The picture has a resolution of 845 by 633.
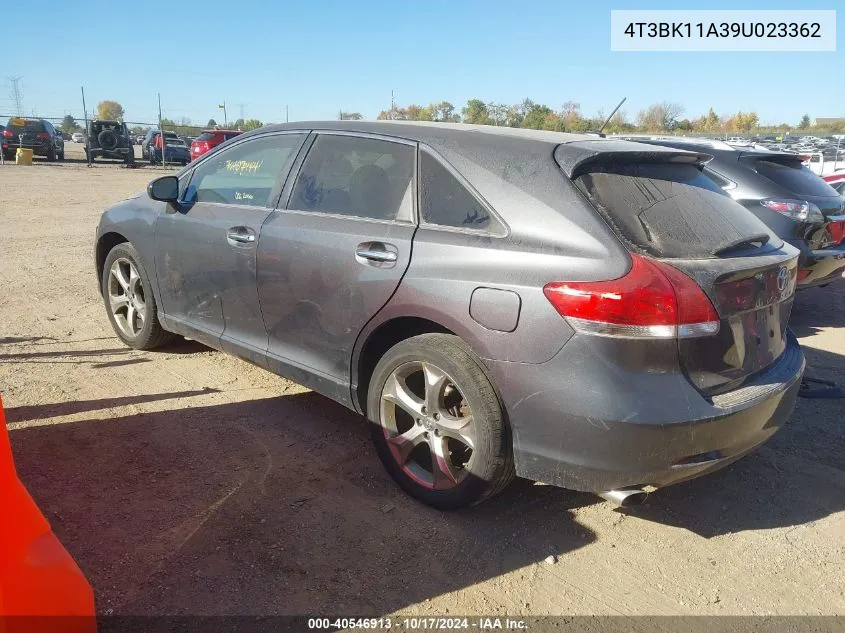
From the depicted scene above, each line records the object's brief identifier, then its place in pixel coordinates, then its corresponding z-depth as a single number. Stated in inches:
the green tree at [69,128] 3159.5
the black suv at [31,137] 1102.4
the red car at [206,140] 1031.0
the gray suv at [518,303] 98.4
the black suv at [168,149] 1234.0
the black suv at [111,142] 1149.1
